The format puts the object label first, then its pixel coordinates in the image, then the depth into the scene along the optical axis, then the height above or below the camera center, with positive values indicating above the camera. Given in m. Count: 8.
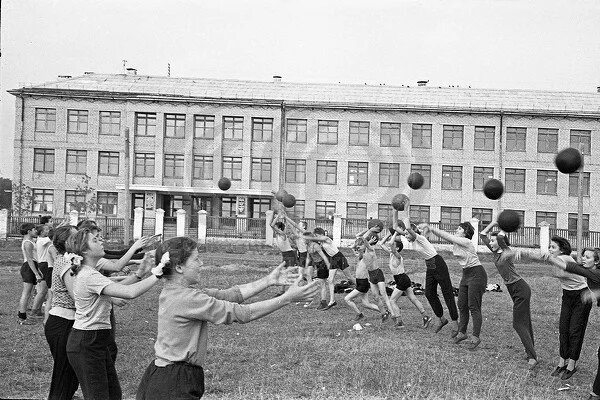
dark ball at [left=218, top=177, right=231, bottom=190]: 27.63 +0.92
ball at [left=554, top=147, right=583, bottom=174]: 8.77 +0.72
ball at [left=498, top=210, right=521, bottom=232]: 8.84 -0.09
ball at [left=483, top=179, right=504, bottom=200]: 10.64 +0.38
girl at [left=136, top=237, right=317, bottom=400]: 4.71 -0.77
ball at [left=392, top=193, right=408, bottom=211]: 12.56 +0.16
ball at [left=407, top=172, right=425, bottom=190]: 13.09 +0.59
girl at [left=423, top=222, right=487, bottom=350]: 11.31 -1.13
